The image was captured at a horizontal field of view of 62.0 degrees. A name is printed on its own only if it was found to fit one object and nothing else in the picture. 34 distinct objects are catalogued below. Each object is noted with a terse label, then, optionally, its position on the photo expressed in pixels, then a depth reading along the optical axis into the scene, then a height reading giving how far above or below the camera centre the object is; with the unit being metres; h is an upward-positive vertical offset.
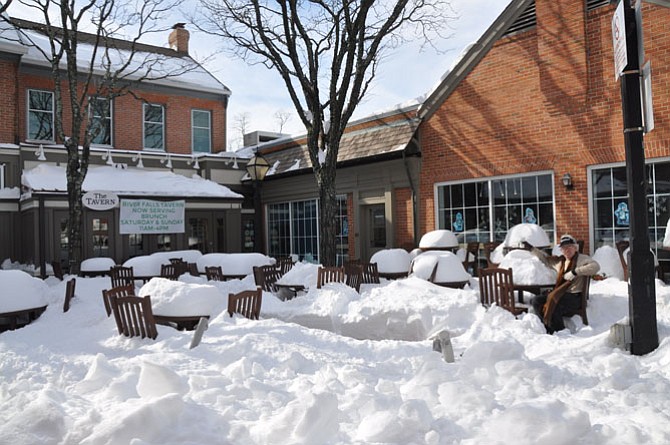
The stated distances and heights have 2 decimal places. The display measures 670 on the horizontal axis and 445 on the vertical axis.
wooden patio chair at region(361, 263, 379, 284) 11.23 -0.86
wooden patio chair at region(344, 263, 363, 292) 10.51 -0.86
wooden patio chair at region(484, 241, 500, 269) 11.87 -0.46
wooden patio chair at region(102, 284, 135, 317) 7.74 -0.77
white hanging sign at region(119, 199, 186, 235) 16.91 +0.67
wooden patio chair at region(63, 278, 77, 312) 9.37 -0.92
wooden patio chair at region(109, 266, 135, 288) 11.64 -0.80
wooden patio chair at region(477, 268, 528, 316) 7.65 -0.88
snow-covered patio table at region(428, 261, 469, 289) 9.92 -0.96
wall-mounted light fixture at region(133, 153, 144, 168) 19.30 +2.71
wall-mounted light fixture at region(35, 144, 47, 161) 17.25 +2.73
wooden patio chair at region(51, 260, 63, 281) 13.16 -0.72
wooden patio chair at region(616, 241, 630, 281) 9.70 -0.49
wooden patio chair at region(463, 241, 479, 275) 12.81 -0.65
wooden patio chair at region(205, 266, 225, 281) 12.49 -0.84
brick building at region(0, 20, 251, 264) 16.81 +2.74
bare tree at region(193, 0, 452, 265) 12.20 +3.56
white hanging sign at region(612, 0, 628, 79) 5.51 +1.87
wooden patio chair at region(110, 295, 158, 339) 6.74 -0.96
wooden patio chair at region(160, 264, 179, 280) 12.67 -0.80
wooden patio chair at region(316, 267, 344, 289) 10.34 -0.80
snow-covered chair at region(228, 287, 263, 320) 7.33 -0.92
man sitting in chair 7.07 -0.80
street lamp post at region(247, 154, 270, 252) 13.40 +1.54
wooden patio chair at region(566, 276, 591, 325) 7.16 -1.09
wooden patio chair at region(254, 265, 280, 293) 11.07 -0.87
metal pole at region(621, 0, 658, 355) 5.41 +0.06
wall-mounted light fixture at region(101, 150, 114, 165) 18.67 +2.75
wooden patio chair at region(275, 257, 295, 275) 12.77 -0.72
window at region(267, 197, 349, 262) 16.89 +0.12
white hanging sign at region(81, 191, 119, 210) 15.77 +1.12
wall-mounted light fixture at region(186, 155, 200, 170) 20.64 +2.76
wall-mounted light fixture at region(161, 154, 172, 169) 19.98 +2.73
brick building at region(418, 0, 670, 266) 10.55 +2.05
